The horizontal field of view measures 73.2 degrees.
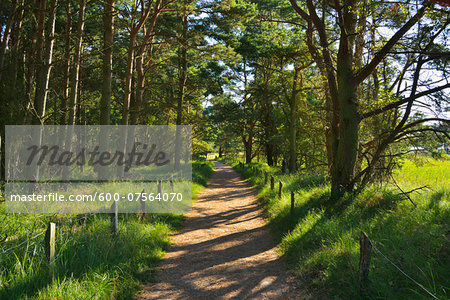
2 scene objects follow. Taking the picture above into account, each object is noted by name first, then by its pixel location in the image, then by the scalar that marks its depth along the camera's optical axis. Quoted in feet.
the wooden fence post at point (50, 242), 13.74
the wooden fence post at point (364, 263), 13.10
